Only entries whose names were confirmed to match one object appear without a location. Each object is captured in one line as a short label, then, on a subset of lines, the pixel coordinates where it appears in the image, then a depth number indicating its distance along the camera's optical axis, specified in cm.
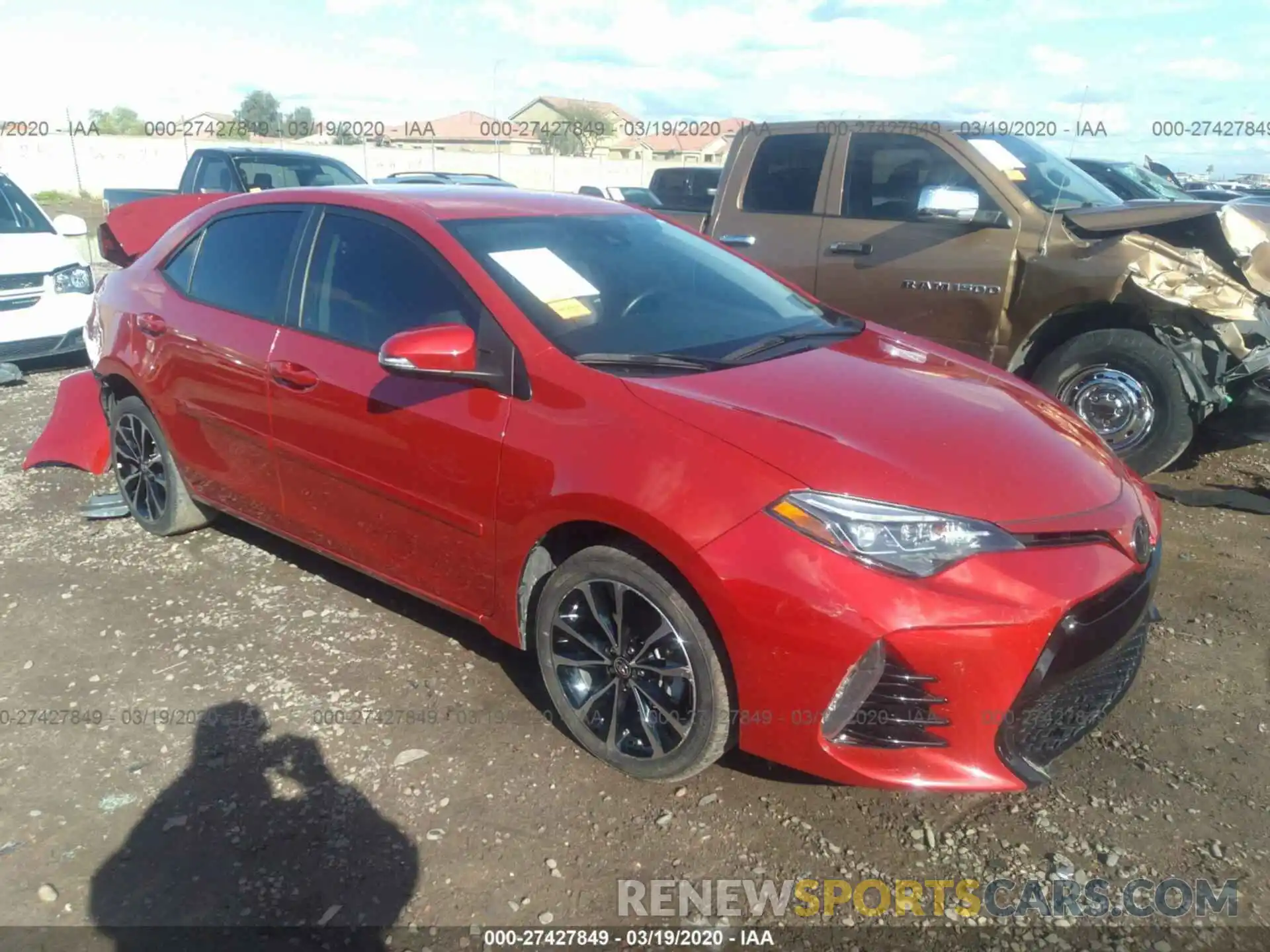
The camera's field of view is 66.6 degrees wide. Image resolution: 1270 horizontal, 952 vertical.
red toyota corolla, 237
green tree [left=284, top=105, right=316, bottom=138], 3686
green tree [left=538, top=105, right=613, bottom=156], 4288
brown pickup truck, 497
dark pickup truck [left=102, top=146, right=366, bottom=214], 1055
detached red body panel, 524
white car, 755
